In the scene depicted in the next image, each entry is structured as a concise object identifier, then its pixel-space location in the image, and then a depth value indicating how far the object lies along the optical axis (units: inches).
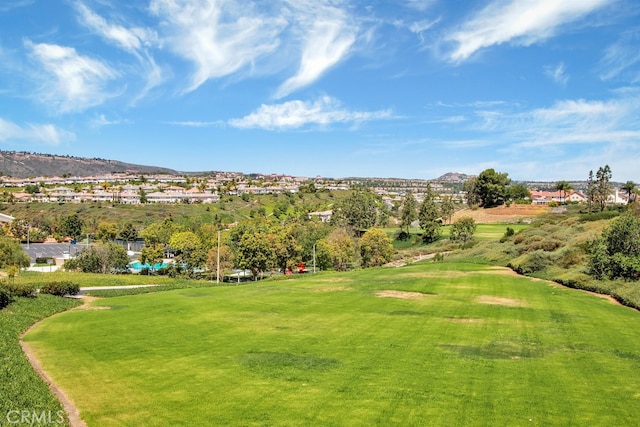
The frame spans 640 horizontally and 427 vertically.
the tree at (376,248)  2957.7
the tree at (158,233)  3412.9
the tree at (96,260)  2676.7
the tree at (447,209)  4972.9
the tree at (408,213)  4133.9
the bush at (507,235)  2962.6
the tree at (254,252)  2536.9
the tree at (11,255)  2453.2
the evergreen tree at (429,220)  3799.2
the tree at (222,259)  2753.4
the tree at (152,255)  2810.0
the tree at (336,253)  3041.3
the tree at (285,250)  2753.4
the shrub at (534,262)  2069.4
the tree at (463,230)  3508.9
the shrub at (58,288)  1544.0
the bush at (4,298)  1226.5
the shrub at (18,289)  1321.5
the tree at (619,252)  1573.6
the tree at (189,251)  2773.1
